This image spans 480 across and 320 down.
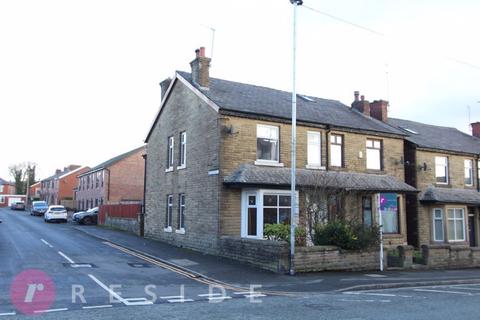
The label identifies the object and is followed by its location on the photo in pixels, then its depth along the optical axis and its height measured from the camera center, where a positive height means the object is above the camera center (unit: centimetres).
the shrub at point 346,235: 1606 -89
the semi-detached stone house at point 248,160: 1894 +240
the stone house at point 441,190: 2559 +131
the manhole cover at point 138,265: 1562 -197
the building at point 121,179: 4606 +307
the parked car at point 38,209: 5559 -11
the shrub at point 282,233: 1686 -88
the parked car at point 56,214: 4122 -54
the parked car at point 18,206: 7447 +31
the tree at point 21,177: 10258 +709
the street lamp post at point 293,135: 1445 +258
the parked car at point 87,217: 4006 -76
